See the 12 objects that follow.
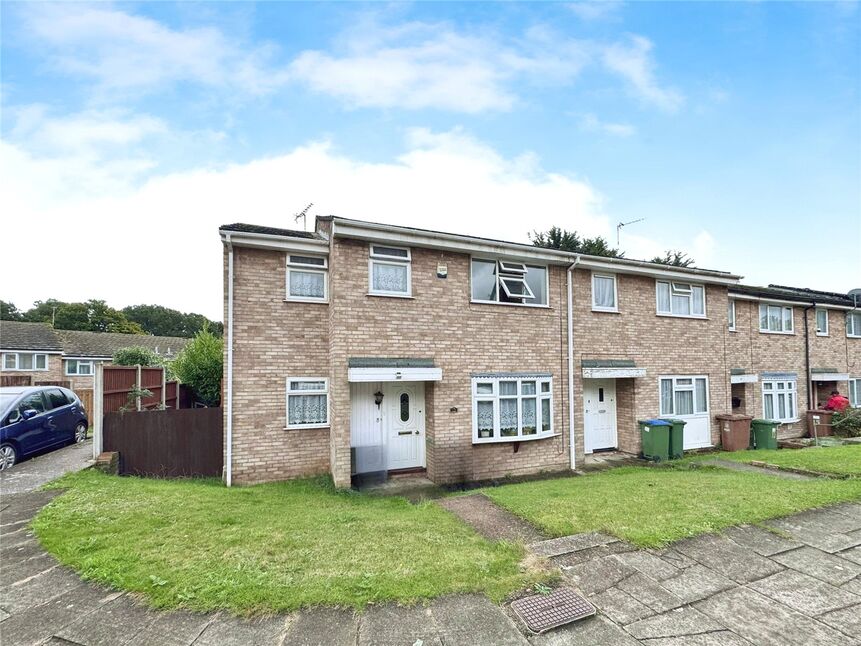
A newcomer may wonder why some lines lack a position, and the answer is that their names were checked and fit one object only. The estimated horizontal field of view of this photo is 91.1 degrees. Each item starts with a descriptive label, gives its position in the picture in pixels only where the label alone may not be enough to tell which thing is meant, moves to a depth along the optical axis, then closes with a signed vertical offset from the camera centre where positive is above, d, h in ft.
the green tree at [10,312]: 188.63 +18.88
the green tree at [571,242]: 82.48 +20.97
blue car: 26.76 -4.78
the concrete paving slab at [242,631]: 10.10 -6.91
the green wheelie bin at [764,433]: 40.29 -8.40
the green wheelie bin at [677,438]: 34.99 -7.58
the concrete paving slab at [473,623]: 10.39 -7.12
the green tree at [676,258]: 93.69 +19.94
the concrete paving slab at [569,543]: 15.35 -7.34
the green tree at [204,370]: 40.75 -1.79
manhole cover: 11.06 -7.19
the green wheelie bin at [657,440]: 34.17 -7.60
